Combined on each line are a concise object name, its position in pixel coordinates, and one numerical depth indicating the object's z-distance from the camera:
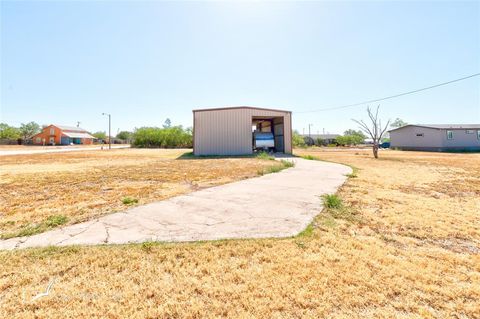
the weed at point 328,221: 3.48
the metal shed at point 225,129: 18.52
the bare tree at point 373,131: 21.68
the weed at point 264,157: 15.07
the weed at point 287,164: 10.99
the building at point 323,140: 64.19
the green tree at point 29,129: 77.28
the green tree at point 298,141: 48.45
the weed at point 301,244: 2.76
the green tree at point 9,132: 64.59
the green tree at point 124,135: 91.94
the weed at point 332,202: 4.43
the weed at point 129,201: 4.67
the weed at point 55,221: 3.50
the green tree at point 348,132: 106.29
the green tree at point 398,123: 89.22
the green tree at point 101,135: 91.31
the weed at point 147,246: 2.67
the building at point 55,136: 59.06
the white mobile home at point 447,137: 33.53
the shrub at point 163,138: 44.50
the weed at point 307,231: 3.05
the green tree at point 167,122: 119.25
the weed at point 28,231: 3.14
